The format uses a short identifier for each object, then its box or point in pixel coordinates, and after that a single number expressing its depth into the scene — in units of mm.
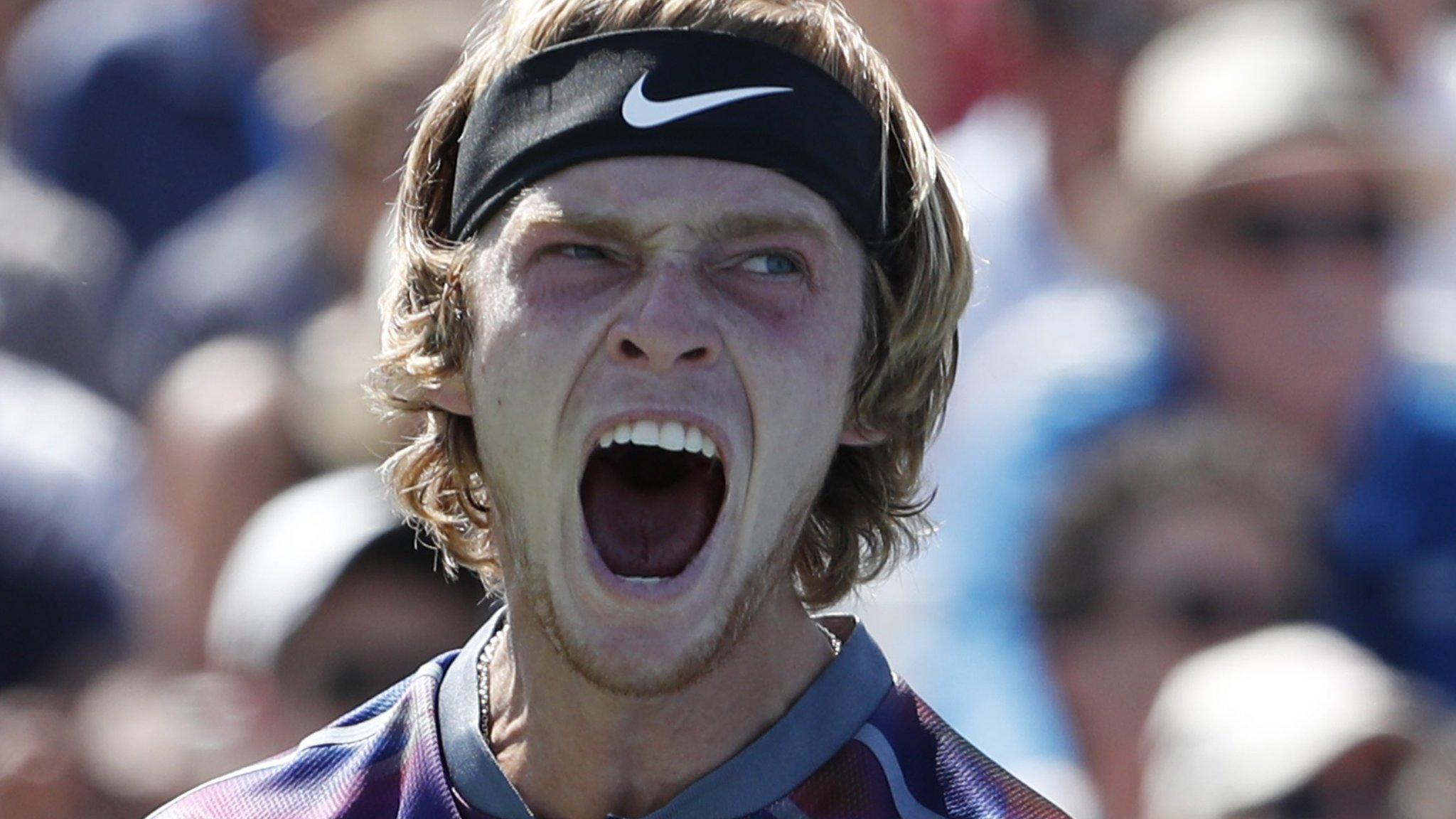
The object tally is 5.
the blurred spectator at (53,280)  12953
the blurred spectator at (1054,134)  11984
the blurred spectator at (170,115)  14391
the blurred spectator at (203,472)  11461
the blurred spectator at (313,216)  11969
